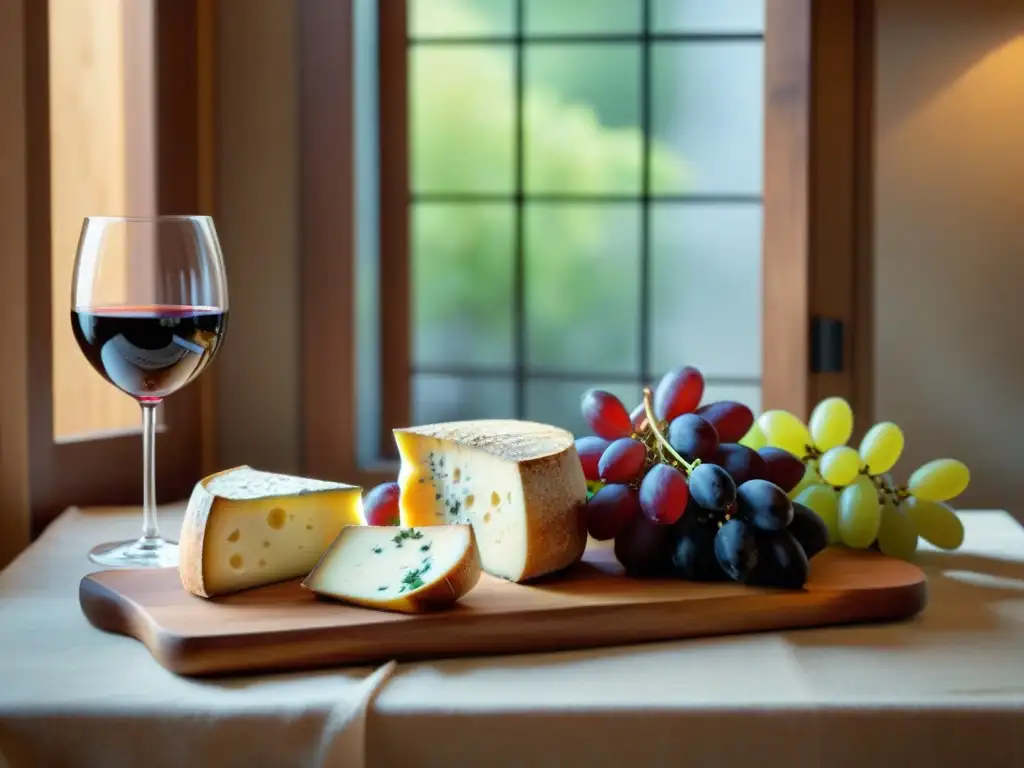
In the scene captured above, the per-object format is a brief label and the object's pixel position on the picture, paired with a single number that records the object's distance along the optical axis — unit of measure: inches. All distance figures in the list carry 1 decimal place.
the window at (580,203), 83.8
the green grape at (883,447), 47.0
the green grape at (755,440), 49.5
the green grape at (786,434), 48.9
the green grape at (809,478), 47.5
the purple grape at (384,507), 44.7
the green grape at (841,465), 46.4
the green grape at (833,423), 48.3
